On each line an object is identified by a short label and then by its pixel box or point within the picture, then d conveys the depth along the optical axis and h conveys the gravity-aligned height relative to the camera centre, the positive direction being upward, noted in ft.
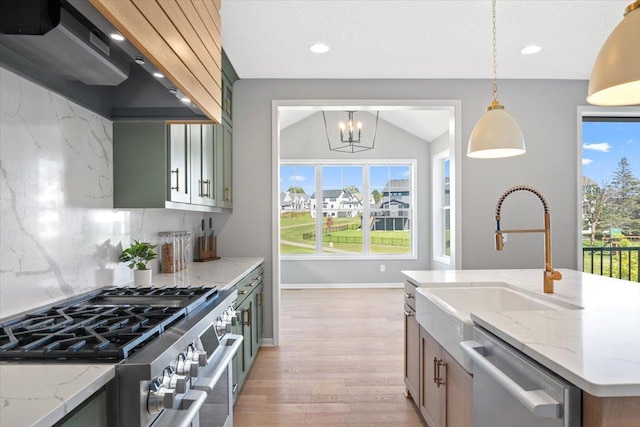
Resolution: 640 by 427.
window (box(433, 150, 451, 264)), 21.74 +0.30
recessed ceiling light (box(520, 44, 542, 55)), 10.57 +4.47
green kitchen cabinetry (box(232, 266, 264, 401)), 8.58 -2.81
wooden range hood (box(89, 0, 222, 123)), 3.16 +1.79
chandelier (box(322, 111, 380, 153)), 23.09 +4.41
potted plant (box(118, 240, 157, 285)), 7.27 -0.85
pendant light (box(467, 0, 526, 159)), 7.38 +1.50
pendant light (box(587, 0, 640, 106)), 3.66 +1.50
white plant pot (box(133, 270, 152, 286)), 7.34 -1.23
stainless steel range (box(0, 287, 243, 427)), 3.21 -1.29
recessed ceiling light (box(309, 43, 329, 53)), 10.32 +4.42
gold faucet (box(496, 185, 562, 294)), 6.50 -0.64
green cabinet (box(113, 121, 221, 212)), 7.14 +0.89
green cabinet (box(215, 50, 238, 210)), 11.14 +2.07
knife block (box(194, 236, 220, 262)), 11.68 -1.09
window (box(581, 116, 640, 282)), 14.56 +0.72
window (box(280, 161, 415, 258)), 23.68 +0.27
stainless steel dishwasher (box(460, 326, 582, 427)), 3.12 -1.61
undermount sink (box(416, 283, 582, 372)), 5.41 -1.64
